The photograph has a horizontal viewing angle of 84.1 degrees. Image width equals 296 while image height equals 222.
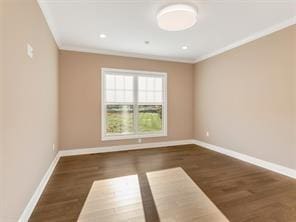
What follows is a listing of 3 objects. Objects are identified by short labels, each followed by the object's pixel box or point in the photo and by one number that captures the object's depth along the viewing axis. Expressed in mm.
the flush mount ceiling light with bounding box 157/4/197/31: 2336
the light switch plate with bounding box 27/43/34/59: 1847
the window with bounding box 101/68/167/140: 4531
